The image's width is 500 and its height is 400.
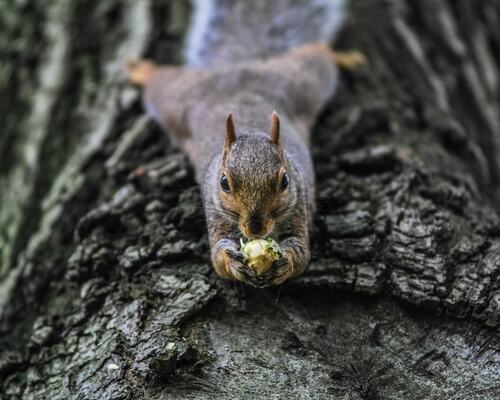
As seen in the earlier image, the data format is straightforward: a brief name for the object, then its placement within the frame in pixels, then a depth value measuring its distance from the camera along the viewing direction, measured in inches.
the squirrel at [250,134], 219.8
